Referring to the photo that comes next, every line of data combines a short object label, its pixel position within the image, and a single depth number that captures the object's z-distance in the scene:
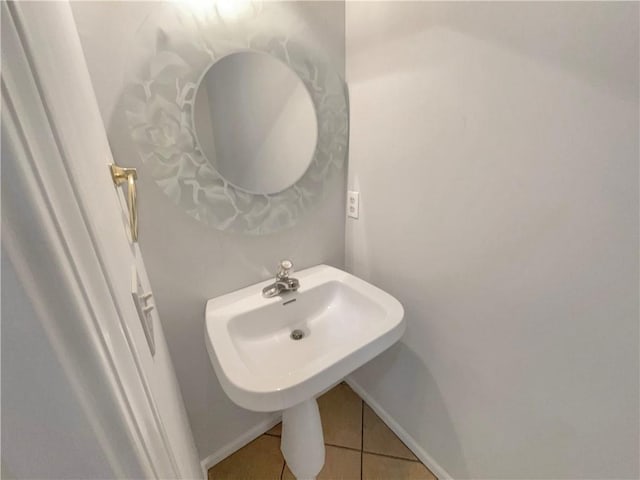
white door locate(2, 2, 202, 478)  0.21
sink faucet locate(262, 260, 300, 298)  1.03
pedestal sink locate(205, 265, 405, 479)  0.68
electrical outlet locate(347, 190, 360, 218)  1.19
